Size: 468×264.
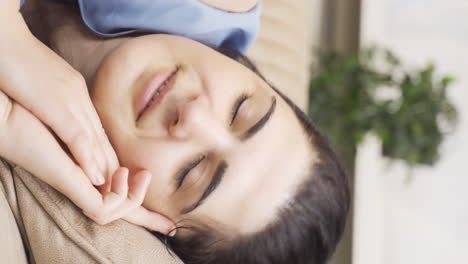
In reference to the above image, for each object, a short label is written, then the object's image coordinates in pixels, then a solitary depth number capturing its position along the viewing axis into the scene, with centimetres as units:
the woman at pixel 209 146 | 87
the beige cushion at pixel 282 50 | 115
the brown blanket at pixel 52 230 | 80
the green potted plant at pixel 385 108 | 160
